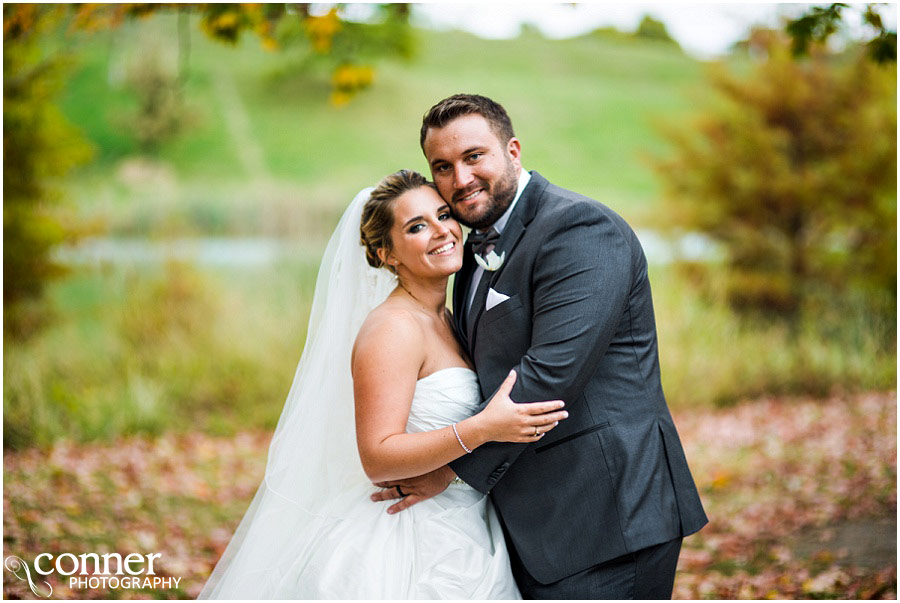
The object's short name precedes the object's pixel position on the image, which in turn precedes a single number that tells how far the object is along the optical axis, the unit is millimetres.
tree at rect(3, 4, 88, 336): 7746
